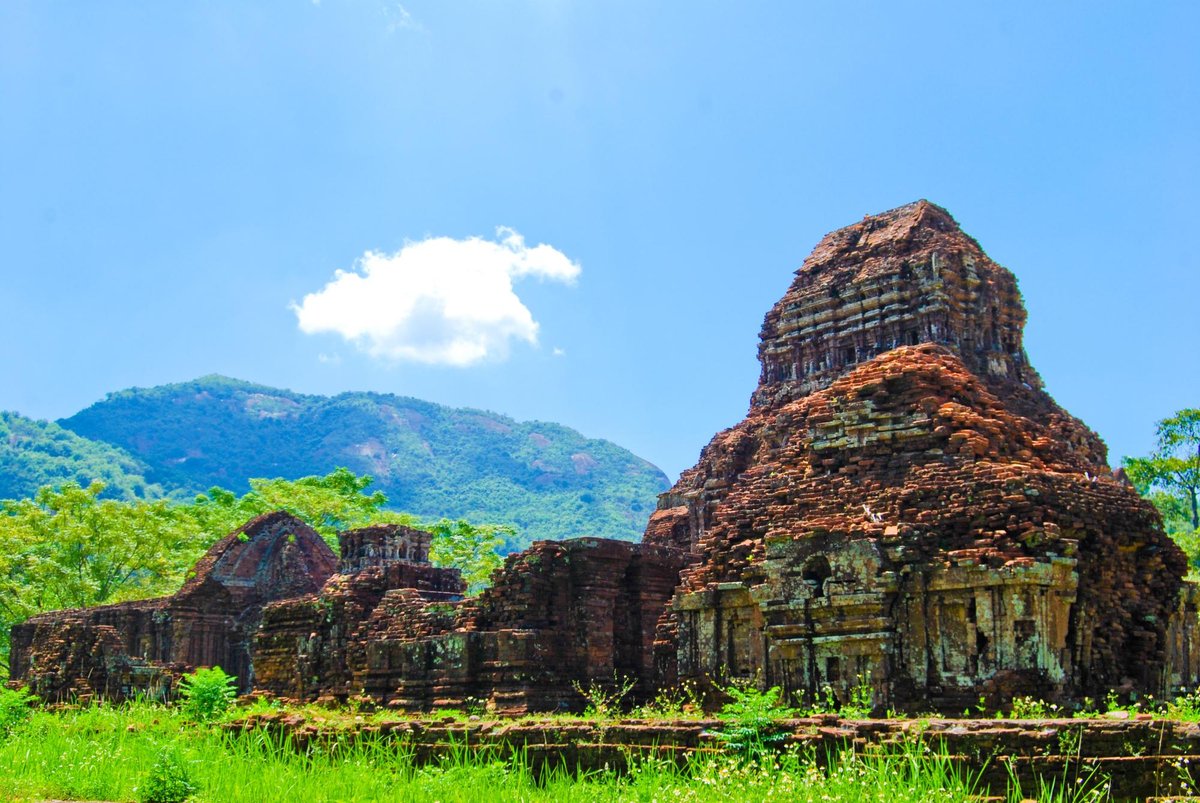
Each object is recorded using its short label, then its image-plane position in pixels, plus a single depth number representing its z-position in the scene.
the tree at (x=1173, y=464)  39.81
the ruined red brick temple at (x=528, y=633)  18.19
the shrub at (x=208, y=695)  17.70
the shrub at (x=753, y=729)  9.91
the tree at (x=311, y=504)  42.97
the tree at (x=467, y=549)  44.22
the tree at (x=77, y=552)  39.00
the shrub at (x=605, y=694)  16.47
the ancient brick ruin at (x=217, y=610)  28.30
